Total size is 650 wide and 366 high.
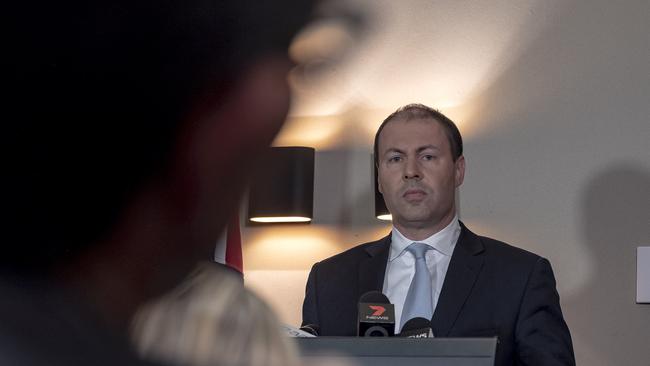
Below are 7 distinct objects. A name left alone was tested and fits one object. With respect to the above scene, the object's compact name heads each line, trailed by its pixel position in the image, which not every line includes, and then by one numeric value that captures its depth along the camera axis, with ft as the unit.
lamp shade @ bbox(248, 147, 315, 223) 13.65
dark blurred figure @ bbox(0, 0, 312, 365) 3.62
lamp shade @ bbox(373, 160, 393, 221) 13.62
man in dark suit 11.77
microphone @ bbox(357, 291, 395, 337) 9.49
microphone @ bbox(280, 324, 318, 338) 7.12
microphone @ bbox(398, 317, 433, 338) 8.65
